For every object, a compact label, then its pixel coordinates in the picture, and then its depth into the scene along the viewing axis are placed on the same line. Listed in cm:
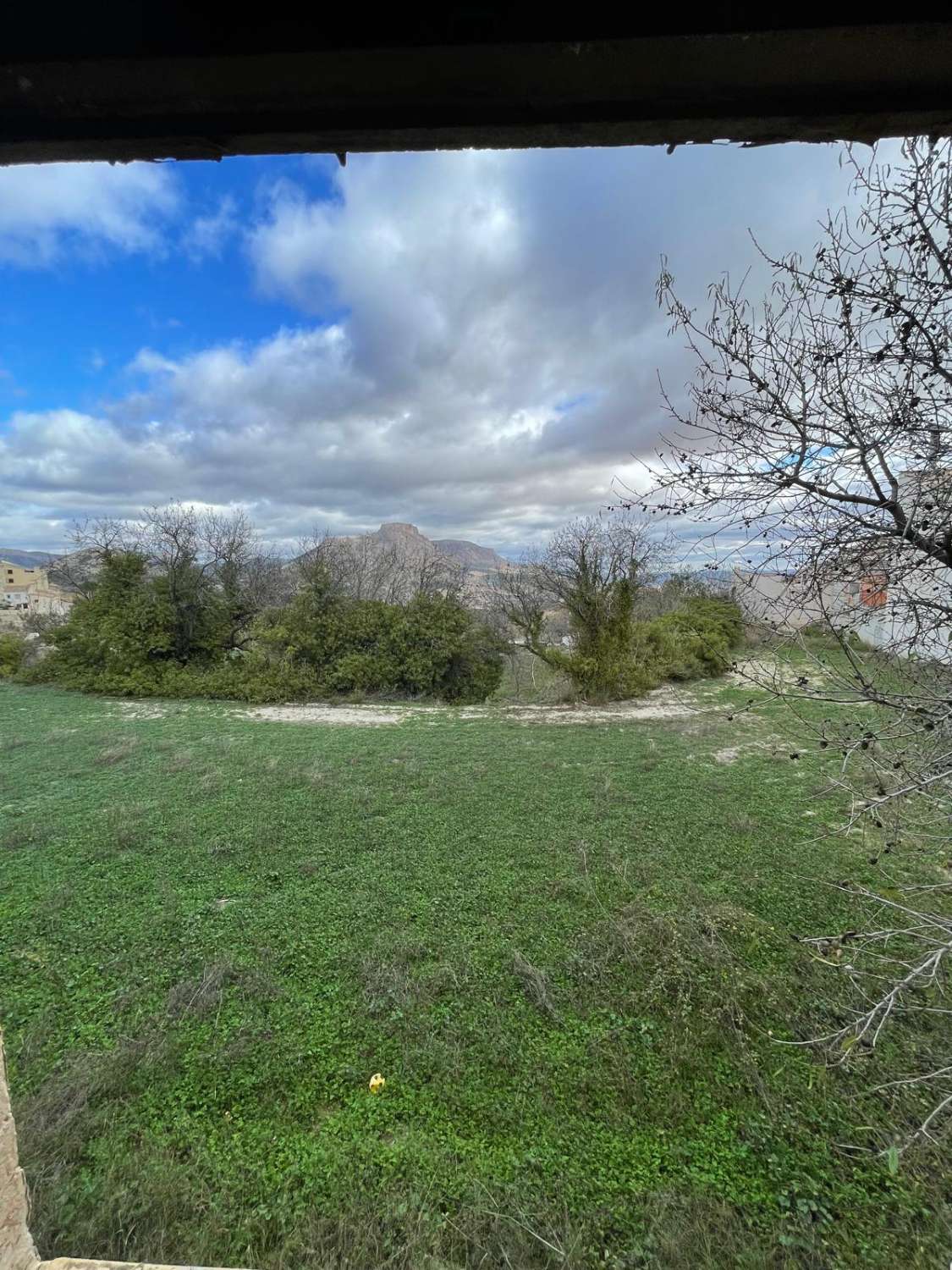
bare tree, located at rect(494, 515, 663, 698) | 1052
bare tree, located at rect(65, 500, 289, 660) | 1286
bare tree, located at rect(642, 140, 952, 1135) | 158
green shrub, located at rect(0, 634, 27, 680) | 1324
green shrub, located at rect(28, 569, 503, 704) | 1214
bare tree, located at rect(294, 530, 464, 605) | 1361
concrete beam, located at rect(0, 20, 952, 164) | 64
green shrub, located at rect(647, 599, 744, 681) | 1212
